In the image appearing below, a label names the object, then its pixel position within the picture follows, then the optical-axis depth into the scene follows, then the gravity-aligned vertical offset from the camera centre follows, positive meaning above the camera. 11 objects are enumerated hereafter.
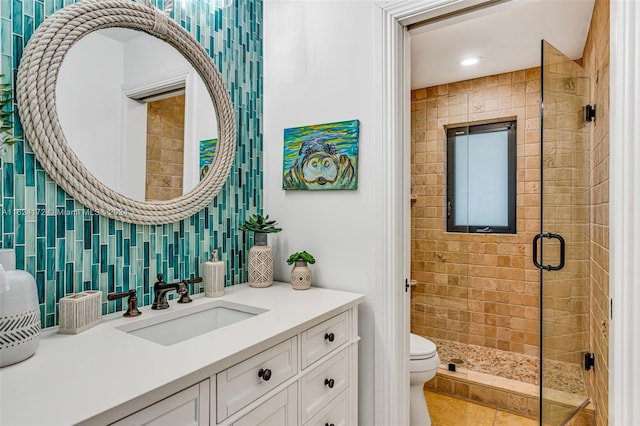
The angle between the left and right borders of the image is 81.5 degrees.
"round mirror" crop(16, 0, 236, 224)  1.12 +0.37
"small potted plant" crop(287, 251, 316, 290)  1.71 -0.27
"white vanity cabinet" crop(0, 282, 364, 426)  0.74 -0.36
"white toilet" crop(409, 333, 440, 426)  2.15 -0.95
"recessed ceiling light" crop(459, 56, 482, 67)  2.85 +1.20
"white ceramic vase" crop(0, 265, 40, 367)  0.85 -0.25
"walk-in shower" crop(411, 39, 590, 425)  2.07 -0.23
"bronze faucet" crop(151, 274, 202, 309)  1.37 -0.29
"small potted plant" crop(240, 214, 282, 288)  1.75 -0.19
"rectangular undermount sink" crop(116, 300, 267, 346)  1.26 -0.40
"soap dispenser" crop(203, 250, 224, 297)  1.57 -0.28
